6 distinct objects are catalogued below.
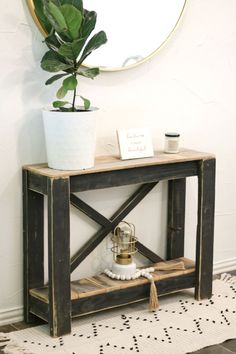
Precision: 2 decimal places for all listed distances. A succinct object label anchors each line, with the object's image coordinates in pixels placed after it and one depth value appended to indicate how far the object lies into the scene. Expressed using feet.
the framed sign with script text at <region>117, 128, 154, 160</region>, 9.26
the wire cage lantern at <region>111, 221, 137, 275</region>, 9.48
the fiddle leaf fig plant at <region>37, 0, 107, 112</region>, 7.98
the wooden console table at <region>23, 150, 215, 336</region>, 8.53
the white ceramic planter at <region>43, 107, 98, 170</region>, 8.43
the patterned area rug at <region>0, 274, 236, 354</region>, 8.45
